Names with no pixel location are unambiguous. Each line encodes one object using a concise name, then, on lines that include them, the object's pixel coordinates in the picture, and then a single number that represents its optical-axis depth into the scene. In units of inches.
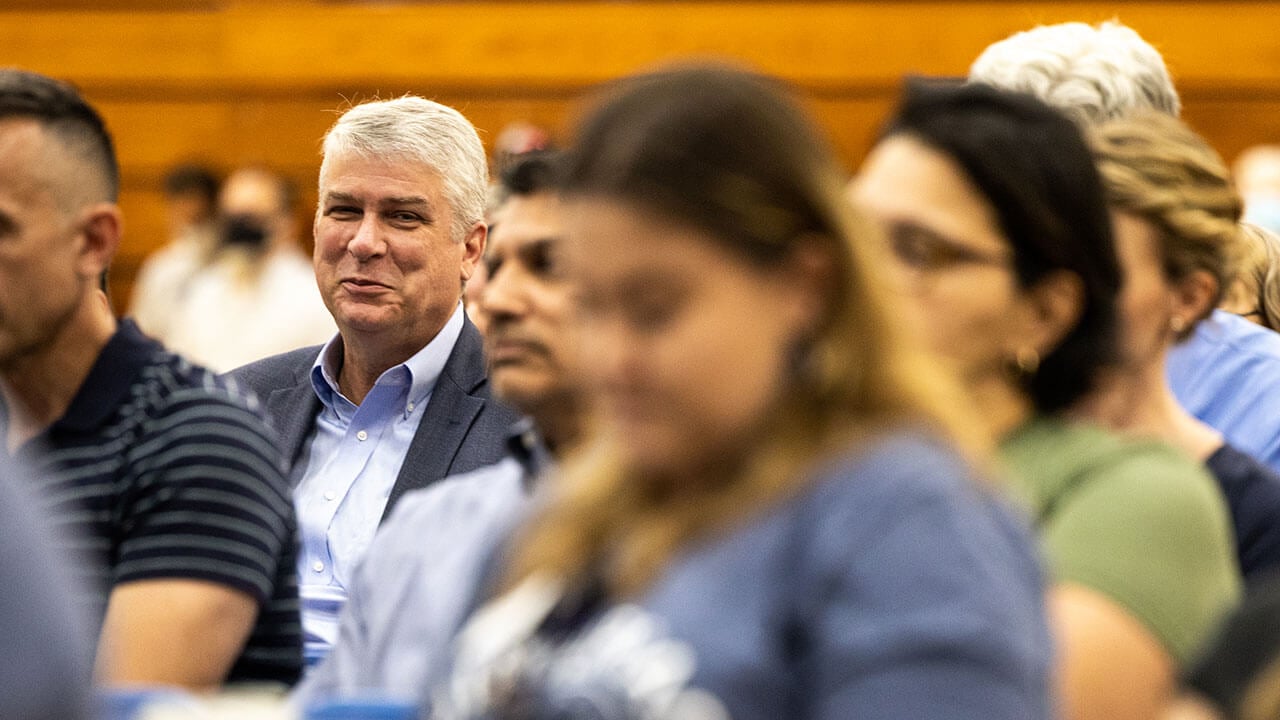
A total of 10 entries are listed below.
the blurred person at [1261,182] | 431.6
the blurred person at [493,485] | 145.6
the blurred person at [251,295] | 550.0
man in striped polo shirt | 154.3
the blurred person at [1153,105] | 192.5
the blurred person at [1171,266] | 149.8
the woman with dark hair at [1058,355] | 112.9
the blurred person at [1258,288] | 229.0
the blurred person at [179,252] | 605.0
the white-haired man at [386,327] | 229.8
